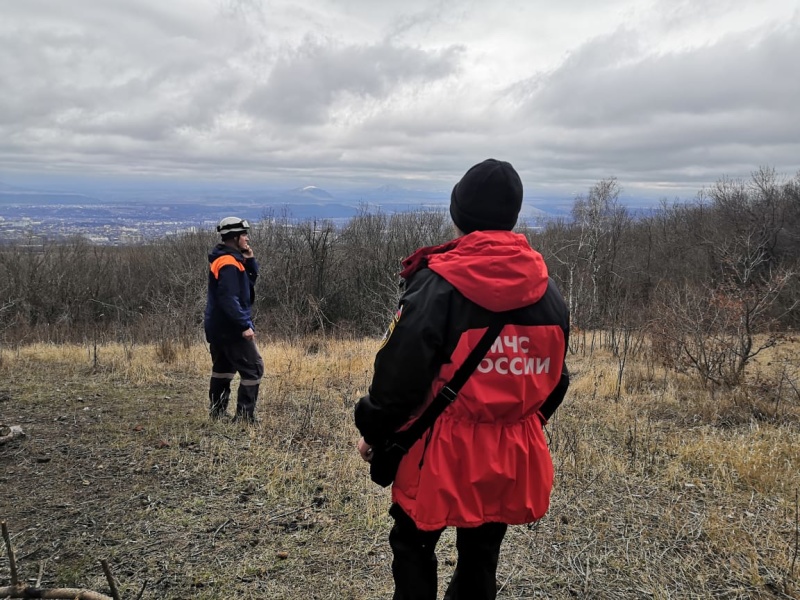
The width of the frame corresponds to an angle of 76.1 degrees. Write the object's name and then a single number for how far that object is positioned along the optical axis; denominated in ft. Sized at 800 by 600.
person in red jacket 5.76
